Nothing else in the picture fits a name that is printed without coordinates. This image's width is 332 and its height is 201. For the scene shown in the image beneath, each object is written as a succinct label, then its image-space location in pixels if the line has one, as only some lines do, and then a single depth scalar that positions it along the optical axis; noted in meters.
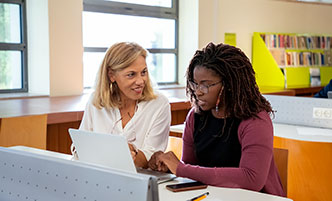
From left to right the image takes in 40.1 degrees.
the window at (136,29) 4.98
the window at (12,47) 4.25
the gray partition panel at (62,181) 1.00
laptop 1.55
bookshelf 6.20
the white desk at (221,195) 1.52
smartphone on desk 1.61
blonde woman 2.24
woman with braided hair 1.69
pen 1.50
